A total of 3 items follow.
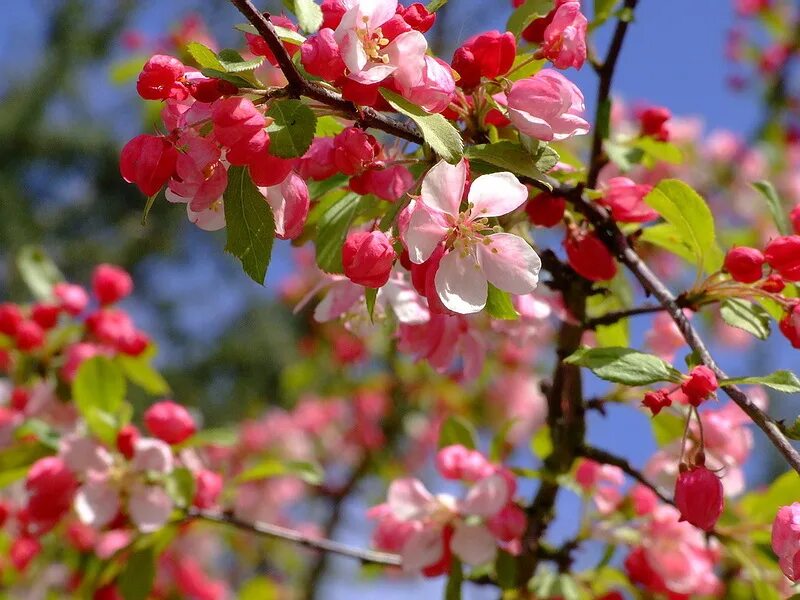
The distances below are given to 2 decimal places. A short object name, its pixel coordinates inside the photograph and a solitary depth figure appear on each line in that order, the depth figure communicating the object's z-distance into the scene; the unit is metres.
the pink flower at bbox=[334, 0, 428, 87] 0.54
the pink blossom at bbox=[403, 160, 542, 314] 0.55
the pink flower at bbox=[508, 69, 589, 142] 0.56
